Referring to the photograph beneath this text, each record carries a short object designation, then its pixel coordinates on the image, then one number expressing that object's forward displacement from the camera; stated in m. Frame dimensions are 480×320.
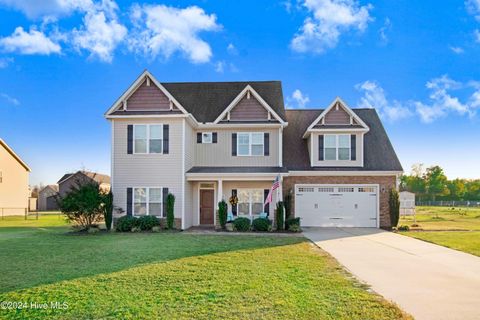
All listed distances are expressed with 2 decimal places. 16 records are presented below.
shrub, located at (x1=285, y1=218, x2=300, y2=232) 17.91
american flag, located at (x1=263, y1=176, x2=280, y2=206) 17.97
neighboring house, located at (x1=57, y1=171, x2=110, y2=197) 48.94
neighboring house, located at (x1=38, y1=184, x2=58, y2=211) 53.53
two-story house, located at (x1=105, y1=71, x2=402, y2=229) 18.84
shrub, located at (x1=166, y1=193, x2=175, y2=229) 18.09
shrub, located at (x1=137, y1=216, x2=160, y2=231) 17.84
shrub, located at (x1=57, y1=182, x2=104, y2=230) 17.52
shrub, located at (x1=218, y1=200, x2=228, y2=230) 18.41
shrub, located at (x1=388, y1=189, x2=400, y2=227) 19.98
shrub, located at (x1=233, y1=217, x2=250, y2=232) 18.23
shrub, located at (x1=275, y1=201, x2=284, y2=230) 18.34
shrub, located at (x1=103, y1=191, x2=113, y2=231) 18.30
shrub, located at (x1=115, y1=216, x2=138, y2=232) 17.86
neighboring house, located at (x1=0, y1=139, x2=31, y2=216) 35.03
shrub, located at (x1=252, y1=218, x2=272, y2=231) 18.09
